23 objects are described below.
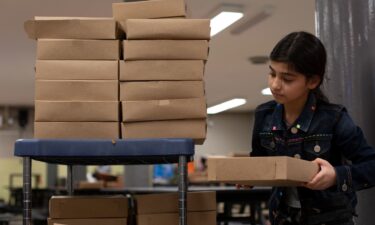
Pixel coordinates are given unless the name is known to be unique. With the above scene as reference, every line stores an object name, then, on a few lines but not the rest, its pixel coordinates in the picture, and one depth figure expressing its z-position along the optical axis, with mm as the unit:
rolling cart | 2801
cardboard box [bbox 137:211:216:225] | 2938
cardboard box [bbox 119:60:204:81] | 2929
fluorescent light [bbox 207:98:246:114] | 14195
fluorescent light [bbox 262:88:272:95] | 12322
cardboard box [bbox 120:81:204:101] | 2922
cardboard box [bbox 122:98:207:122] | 2911
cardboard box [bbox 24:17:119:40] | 2946
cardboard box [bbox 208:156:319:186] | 2575
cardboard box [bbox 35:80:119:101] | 2920
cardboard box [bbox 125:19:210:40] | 2942
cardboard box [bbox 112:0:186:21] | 3021
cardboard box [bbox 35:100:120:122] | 2909
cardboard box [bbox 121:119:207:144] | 2913
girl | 2754
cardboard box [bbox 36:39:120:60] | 2941
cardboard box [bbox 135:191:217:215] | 2942
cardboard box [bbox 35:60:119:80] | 2931
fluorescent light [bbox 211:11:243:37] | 6396
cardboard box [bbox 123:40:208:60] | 2936
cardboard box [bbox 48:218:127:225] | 2914
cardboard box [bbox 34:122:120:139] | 2908
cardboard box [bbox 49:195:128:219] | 2916
